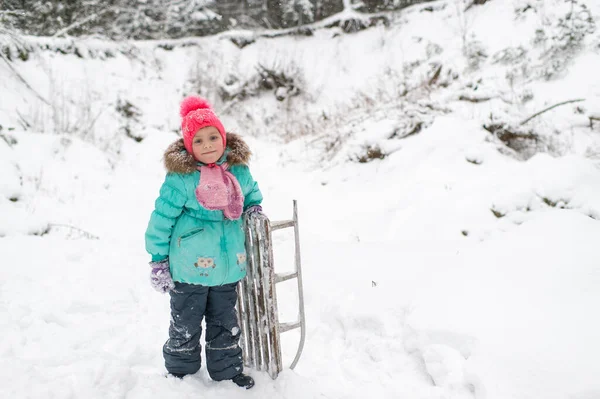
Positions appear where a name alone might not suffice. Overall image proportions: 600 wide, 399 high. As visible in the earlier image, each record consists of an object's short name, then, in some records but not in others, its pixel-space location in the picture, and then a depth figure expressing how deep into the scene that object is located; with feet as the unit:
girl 7.16
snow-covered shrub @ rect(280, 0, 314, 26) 44.50
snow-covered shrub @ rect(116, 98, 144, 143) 30.58
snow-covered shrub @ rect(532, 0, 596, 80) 19.75
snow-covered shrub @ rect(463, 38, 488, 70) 25.71
